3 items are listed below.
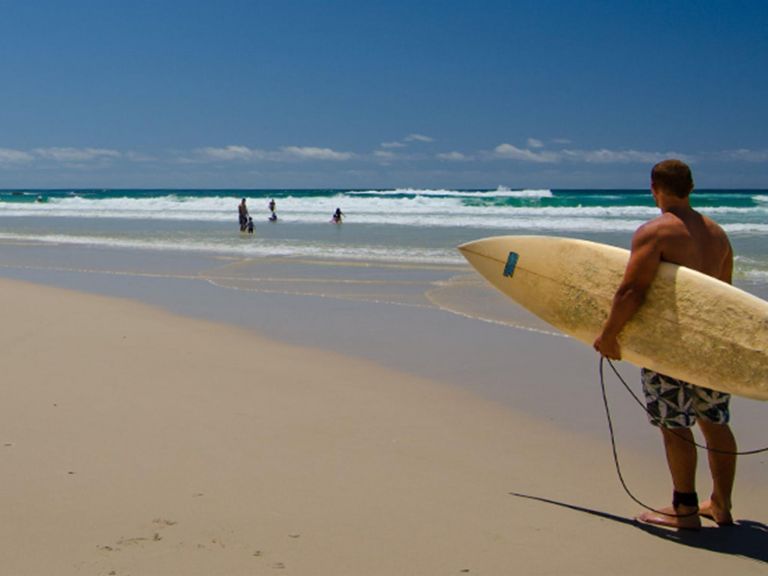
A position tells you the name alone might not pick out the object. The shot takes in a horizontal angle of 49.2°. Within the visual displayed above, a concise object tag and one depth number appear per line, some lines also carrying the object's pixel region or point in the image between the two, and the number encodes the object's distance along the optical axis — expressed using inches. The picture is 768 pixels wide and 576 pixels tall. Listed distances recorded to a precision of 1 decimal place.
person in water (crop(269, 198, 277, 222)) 1219.0
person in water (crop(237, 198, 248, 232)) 956.6
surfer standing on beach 130.0
